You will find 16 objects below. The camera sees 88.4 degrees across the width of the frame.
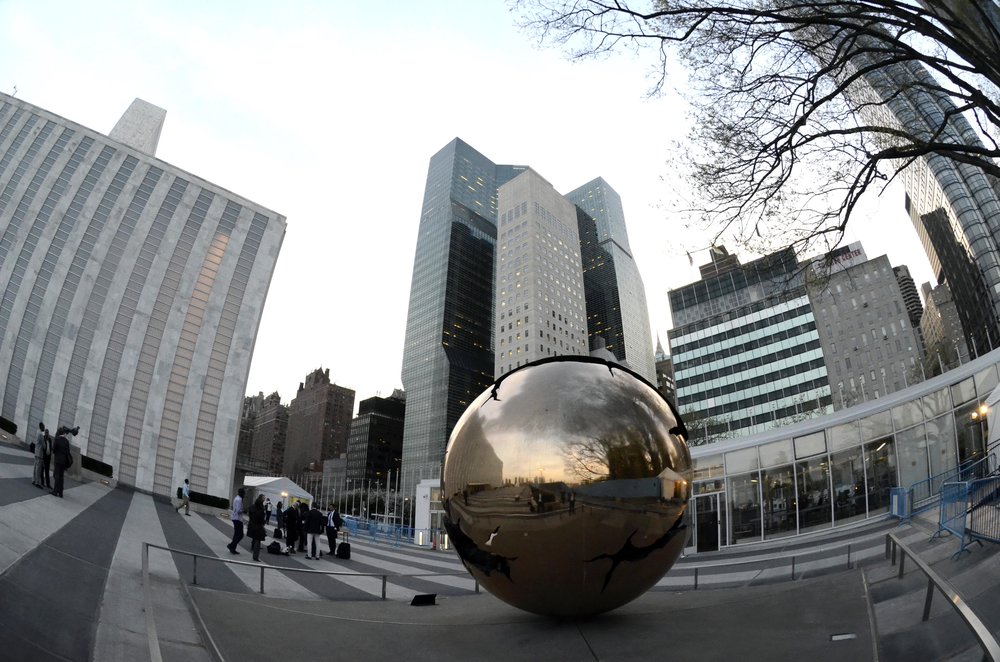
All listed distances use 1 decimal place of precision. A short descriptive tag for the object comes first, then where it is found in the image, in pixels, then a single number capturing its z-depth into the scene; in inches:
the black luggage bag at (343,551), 572.1
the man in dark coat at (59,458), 502.9
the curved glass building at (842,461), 776.3
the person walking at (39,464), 521.3
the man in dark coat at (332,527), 605.0
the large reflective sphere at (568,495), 185.9
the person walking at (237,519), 472.8
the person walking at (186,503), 939.8
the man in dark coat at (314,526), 535.2
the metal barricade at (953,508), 347.9
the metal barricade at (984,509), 291.6
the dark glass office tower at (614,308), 7130.9
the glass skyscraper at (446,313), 5083.7
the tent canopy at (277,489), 1550.2
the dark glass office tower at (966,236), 2955.2
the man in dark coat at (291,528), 554.6
